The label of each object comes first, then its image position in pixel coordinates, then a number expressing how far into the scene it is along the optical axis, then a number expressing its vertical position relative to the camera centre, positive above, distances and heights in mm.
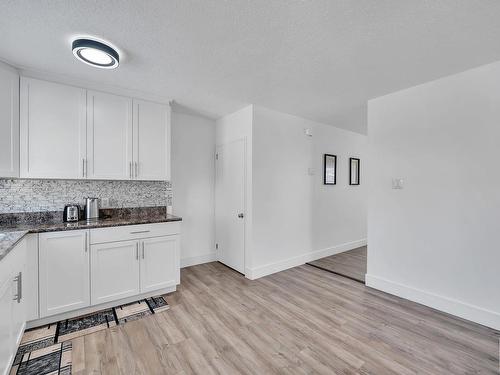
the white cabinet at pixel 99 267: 2176 -863
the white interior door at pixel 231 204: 3496 -294
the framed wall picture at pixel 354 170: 4780 +328
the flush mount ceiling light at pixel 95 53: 1806 +1071
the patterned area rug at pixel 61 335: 1722 -1336
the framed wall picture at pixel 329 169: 4287 +312
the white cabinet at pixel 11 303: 1449 -837
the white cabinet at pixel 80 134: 2260 +554
